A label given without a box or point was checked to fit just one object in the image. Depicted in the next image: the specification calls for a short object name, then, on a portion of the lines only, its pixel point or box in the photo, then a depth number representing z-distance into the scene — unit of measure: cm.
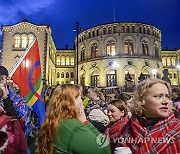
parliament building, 4062
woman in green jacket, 191
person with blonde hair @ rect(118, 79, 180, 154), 220
